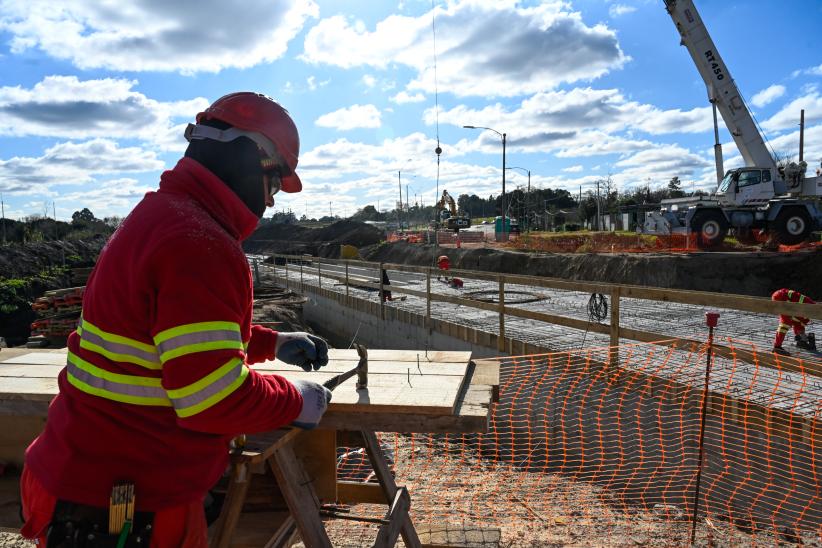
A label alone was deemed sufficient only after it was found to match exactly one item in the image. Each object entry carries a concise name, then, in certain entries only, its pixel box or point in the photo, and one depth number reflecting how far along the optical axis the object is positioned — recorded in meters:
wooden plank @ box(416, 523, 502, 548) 3.67
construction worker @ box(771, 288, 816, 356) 7.32
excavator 42.17
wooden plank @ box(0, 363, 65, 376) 2.59
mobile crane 19.95
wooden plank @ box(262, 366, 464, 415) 2.03
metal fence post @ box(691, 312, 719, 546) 4.23
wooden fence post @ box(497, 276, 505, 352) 8.39
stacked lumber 11.70
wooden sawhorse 1.82
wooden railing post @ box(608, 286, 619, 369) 6.34
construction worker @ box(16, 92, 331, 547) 1.39
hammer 2.24
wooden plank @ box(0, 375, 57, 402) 2.26
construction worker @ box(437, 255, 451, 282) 17.74
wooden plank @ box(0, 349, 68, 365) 2.84
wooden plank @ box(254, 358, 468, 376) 2.50
